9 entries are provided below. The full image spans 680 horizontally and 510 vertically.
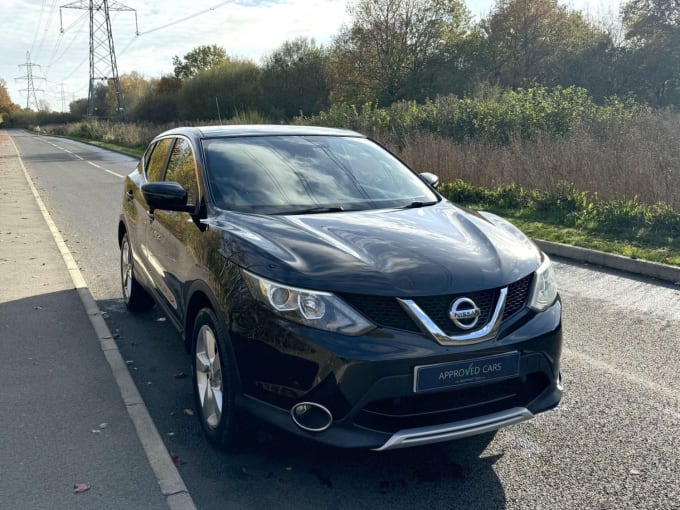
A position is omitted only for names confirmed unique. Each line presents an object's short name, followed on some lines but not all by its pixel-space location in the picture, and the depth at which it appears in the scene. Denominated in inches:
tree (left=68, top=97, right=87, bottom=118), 4293.8
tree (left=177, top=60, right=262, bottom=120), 2177.7
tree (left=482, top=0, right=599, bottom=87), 1686.5
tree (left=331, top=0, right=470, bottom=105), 1768.0
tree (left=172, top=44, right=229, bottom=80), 3582.7
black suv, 113.3
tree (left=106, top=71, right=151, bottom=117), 3334.2
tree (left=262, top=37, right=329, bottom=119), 2078.0
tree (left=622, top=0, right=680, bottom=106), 1326.3
